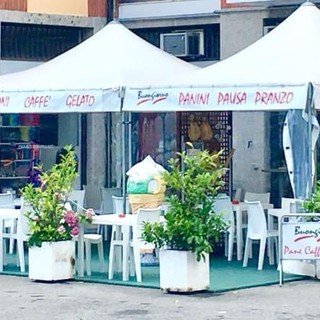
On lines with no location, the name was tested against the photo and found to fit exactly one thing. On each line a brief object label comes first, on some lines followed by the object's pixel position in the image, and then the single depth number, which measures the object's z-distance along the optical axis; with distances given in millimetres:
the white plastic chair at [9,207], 16859
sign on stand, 14641
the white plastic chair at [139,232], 14789
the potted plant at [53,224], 14852
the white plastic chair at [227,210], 16609
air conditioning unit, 21234
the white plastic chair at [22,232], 15602
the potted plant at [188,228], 13828
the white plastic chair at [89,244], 15616
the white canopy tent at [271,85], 14852
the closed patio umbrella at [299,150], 15336
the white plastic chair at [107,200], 18875
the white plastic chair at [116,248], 15173
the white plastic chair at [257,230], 15977
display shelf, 21297
